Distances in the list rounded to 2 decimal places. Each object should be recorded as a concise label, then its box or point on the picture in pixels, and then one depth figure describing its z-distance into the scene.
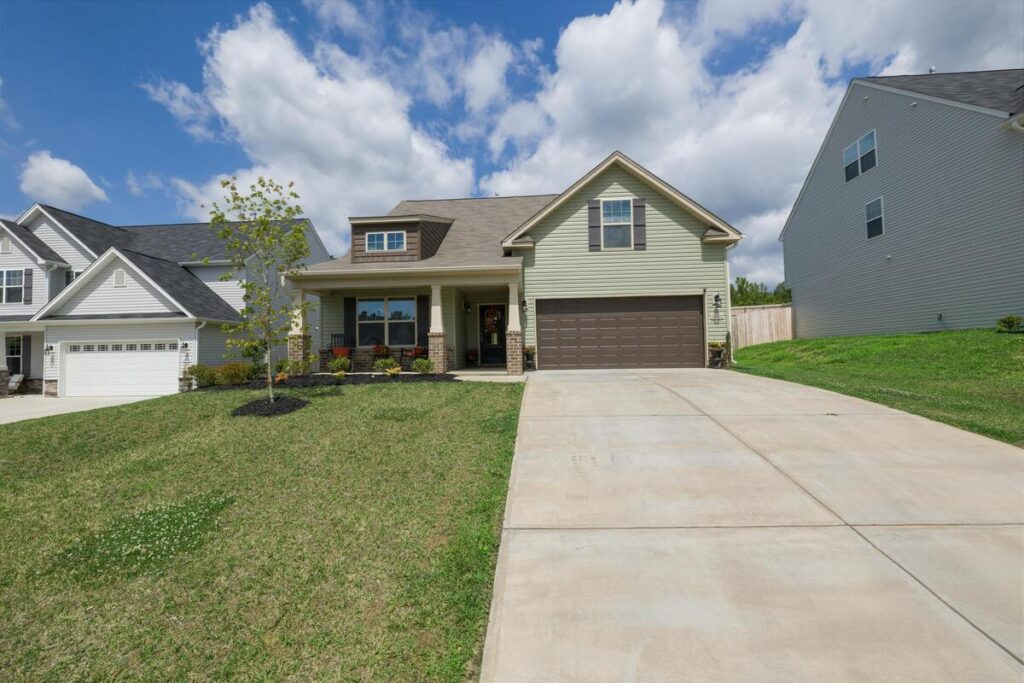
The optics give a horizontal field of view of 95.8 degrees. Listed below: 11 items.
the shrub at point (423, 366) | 13.21
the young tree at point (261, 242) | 9.19
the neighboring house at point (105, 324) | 15.61
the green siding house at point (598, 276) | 14.54
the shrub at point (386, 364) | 12.70
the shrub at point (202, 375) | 14.62
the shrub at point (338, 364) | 14.05
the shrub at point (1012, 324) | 12.55
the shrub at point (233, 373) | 14.27
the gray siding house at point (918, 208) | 13.50
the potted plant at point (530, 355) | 14.77
